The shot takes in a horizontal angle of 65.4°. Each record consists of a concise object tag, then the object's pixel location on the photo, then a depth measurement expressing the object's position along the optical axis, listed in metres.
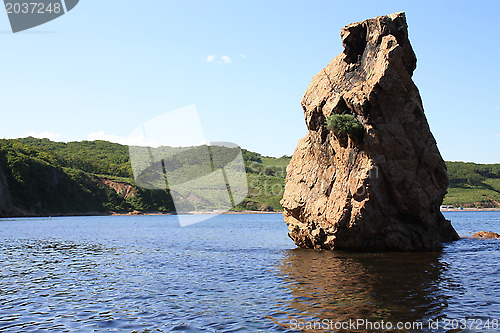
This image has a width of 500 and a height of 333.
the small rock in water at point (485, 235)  38.22
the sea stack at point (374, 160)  25.78
